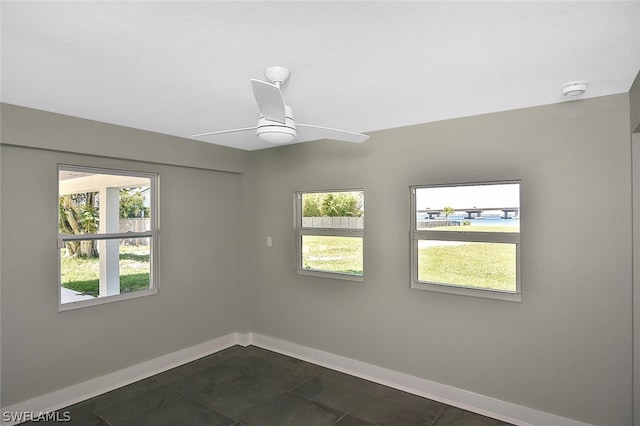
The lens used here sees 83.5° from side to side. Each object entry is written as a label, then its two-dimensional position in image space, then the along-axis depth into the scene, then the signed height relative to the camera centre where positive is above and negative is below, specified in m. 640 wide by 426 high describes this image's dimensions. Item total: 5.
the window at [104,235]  3.20 -0.21
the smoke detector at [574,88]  2.29 +0.80
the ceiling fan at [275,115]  1.79 +0.55
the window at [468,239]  2.92 -0.23
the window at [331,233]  3.78 -0.23
